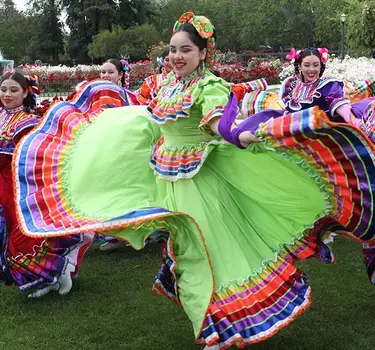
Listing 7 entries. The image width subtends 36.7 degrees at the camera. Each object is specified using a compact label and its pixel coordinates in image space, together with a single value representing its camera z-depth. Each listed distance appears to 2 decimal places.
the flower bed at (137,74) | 17.62
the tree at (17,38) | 48.94
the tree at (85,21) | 44.44
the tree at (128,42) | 37.41
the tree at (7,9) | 60.50
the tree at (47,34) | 48.19
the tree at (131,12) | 46.00
